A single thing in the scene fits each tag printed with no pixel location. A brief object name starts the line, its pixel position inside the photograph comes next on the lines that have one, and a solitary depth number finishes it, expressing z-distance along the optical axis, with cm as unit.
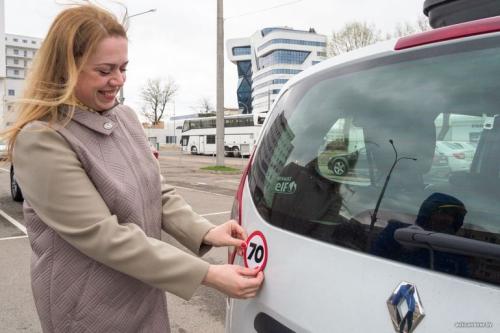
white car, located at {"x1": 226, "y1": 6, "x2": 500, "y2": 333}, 100
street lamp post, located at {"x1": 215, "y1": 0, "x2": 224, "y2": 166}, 1795
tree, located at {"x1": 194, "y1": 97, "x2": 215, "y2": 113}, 8616
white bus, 3438
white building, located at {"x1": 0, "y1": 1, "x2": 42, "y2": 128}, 9962
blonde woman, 132
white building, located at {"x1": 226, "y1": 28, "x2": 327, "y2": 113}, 9281
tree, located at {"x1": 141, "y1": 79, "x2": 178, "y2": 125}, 7188
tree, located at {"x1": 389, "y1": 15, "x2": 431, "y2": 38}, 2361
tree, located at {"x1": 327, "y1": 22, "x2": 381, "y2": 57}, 3372
